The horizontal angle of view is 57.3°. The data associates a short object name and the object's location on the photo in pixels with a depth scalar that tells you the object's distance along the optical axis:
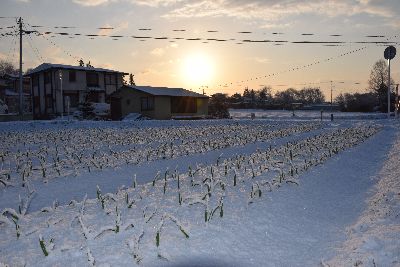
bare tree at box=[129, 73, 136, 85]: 96.70
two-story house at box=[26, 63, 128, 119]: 45.78
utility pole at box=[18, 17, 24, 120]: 36.97
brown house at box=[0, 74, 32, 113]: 66.03
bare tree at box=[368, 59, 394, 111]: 92.25
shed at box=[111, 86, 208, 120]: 42.66
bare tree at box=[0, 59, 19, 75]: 113.77
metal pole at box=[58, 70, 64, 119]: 41.89
